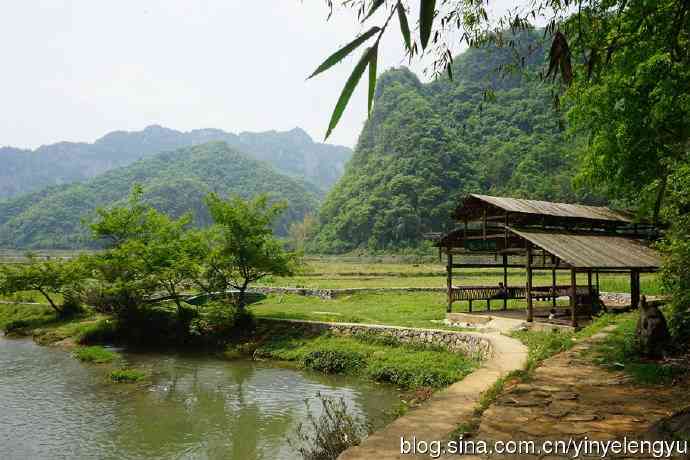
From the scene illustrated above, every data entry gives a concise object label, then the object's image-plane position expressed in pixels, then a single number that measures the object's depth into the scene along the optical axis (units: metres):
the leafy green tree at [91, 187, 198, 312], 18.45
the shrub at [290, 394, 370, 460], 5.61
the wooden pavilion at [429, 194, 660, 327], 14.25
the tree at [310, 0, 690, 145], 2.48
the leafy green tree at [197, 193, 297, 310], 18.42
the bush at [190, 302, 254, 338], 17.64
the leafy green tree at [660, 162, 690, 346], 7.58
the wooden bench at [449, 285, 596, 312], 17.78
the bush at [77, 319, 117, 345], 19.06
